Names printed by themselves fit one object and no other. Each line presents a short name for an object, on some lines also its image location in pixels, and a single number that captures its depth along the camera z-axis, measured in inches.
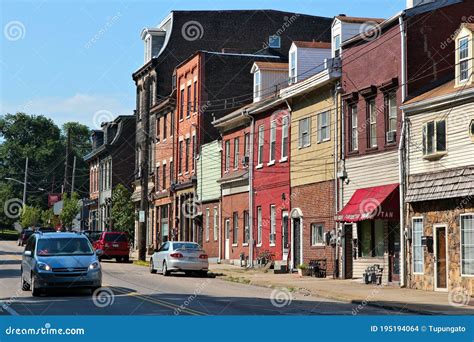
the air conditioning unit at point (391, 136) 1239.7
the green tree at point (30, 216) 4068.9
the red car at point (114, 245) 2041.1
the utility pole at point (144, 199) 1859.0
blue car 956.6
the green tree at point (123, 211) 2896.2
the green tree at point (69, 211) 3499.0
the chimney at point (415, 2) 1269.9
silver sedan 1465.3
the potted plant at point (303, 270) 1470.6
